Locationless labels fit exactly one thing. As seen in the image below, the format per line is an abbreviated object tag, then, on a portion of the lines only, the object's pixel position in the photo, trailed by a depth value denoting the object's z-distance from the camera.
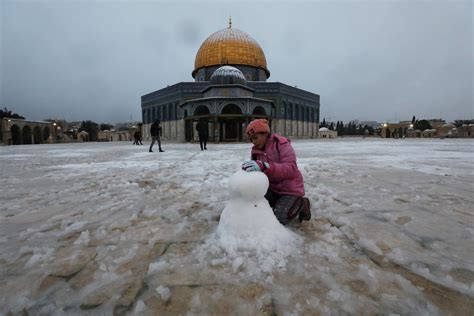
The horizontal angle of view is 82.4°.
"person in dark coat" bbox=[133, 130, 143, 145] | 24.29
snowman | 2.00
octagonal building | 26.31
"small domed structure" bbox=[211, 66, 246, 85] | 26.12
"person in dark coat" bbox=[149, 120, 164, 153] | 12.07
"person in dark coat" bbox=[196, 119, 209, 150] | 14.28
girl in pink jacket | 2.45
